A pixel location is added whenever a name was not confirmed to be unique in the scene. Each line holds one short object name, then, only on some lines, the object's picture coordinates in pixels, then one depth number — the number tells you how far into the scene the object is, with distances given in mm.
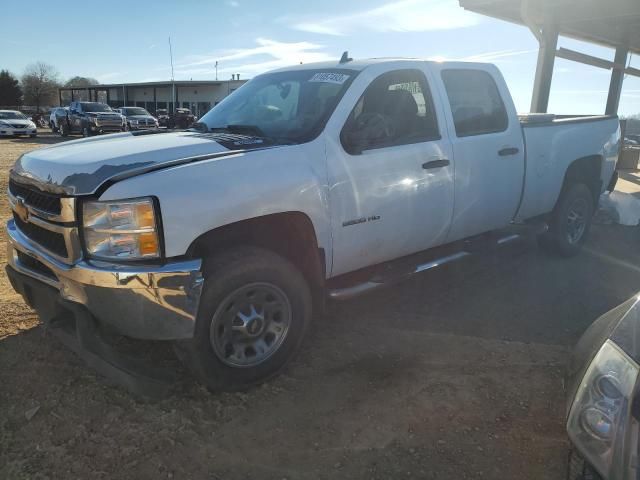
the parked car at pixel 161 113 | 37825
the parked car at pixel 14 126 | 26766
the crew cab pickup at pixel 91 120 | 24938
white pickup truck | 2641
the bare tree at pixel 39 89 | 80688
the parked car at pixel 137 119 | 28234
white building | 55828
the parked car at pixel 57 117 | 27906
